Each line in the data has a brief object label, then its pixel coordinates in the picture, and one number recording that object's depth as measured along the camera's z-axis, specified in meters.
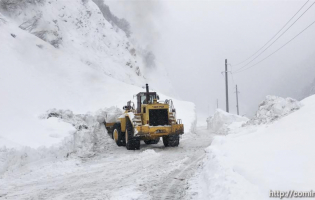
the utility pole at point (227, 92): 32.16
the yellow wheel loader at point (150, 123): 13.05
